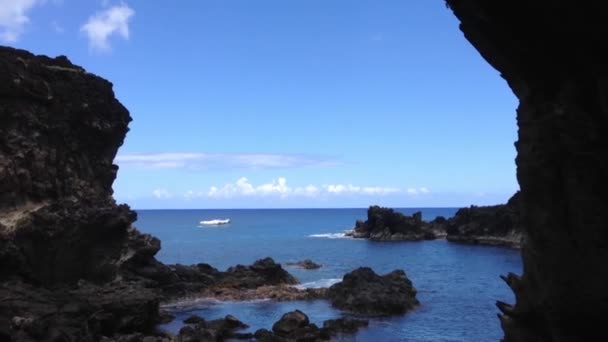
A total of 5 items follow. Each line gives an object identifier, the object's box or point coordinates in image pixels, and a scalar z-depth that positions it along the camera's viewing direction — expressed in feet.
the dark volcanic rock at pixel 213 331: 120.37
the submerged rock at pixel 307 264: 279.08
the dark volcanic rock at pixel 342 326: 131.95
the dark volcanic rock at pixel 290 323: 128.47
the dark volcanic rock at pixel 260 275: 213.87
